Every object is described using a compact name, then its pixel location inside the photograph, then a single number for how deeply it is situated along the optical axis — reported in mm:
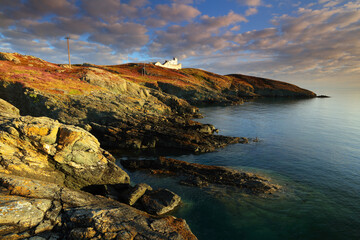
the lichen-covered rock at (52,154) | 12766
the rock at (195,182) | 19806
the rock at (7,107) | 20416
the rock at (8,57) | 53966
